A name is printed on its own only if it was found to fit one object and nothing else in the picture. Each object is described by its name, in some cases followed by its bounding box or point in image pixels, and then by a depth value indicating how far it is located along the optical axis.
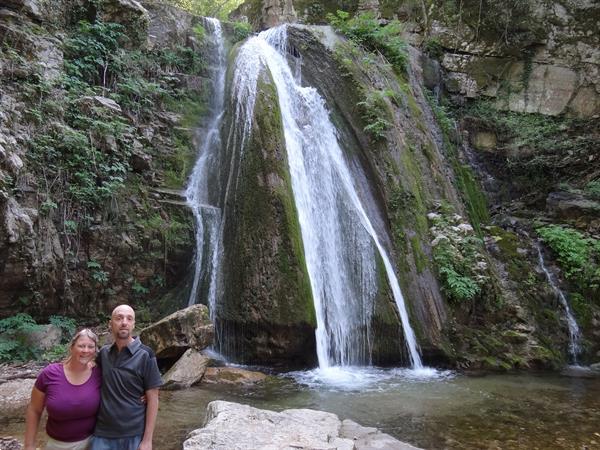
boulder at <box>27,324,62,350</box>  7.01
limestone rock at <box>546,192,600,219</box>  11.99
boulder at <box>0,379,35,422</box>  4.96
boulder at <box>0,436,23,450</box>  3.97
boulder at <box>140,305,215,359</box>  6.85
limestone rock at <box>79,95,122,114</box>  8.80
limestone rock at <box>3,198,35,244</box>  6.94
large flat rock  3.55
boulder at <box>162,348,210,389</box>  6.27
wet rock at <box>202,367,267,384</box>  6.68
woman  2.52
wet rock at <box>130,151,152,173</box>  9.36
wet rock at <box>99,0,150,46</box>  10.53
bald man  2.60
